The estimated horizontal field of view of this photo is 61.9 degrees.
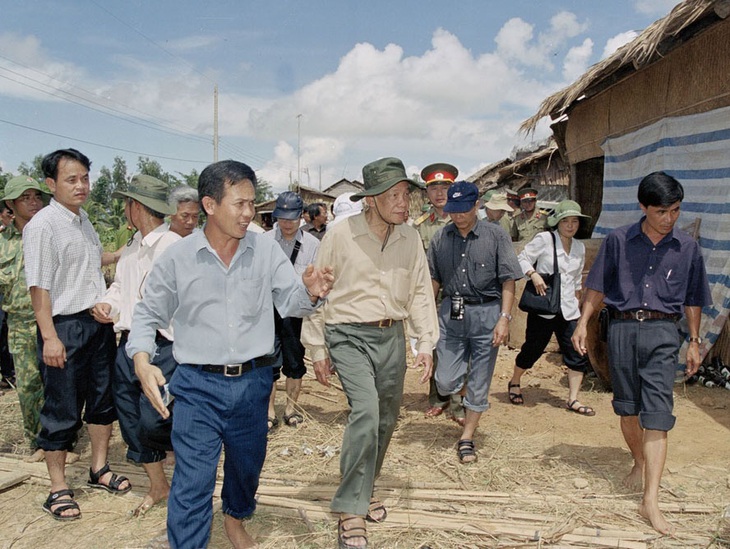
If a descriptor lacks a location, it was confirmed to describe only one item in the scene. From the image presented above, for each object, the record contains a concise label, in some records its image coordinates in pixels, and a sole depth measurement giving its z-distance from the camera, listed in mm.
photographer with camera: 4750
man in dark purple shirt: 3660
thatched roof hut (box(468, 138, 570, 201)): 14180
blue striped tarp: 6062
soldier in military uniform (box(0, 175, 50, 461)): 4617
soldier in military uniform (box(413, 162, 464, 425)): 6023
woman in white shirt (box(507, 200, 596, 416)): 5805
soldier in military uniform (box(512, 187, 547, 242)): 8023
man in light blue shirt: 2898
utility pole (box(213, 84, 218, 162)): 29828
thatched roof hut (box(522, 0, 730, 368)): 6047
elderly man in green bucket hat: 3398
